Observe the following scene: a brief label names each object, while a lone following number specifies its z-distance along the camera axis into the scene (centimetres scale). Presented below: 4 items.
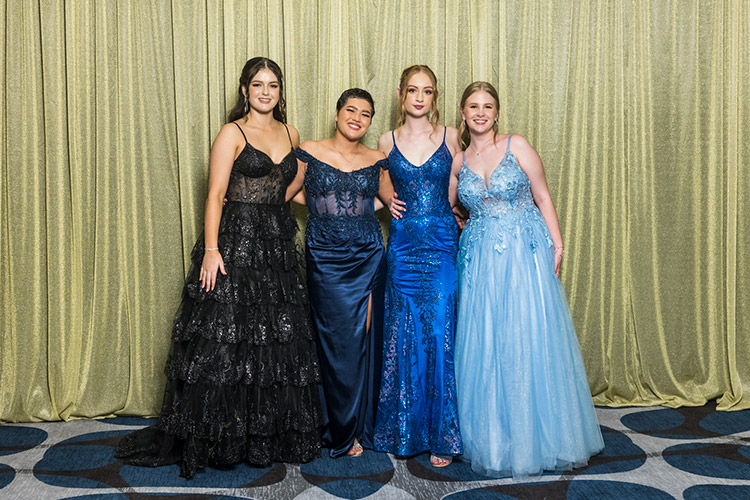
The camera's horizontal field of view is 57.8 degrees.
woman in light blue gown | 306
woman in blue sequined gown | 323
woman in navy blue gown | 328
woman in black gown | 302
